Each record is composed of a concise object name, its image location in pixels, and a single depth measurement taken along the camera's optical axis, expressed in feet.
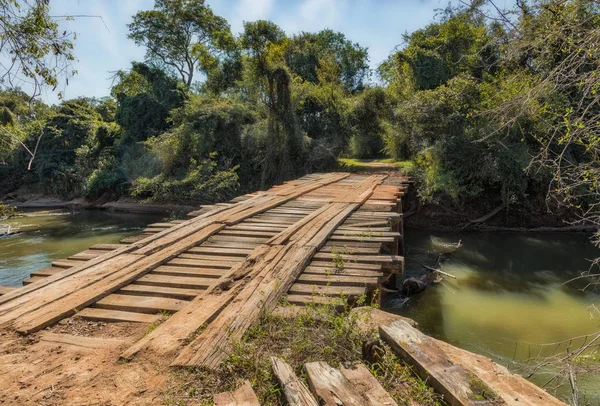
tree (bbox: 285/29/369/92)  94.68
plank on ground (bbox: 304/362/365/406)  5.85
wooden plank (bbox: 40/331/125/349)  7.70
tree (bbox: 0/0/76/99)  9.66
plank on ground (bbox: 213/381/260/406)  5.84
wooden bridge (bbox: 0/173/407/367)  8.24
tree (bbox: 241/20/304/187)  50.75
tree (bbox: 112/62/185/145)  67.15
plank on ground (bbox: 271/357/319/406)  5.86
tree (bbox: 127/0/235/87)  86.22
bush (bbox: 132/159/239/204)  50.08
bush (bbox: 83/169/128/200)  60.96
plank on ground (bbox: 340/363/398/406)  5.97
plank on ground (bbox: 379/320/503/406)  6.01
